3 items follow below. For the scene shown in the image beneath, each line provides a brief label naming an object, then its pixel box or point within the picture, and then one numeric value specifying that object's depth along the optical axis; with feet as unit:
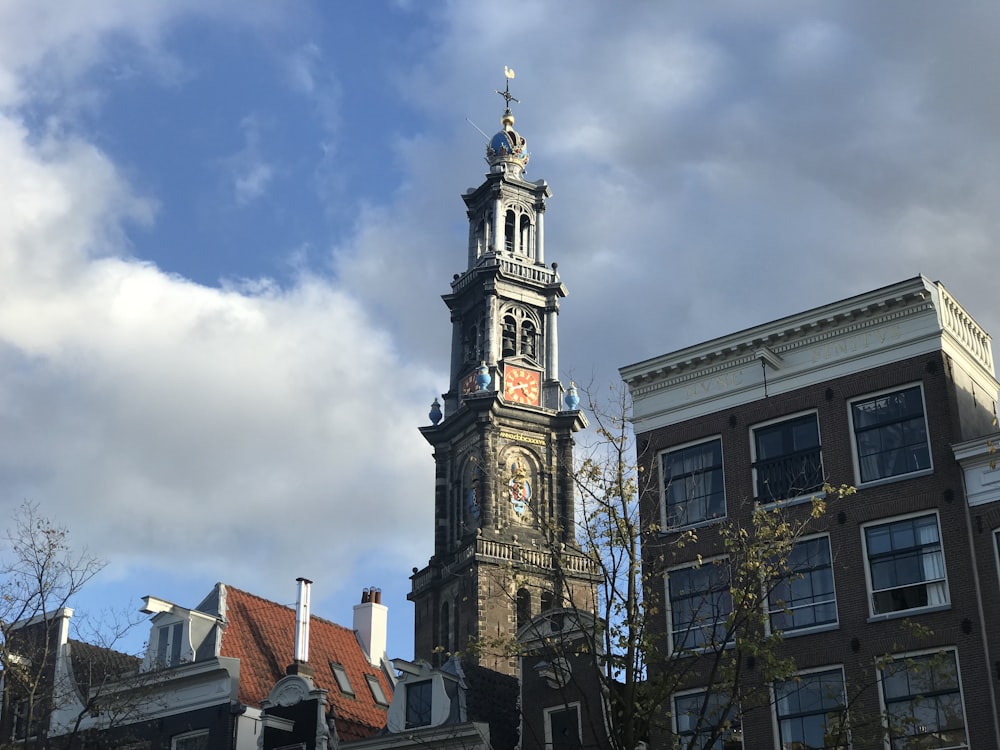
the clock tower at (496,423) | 204.64
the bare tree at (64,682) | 109.70
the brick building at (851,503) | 77.66
